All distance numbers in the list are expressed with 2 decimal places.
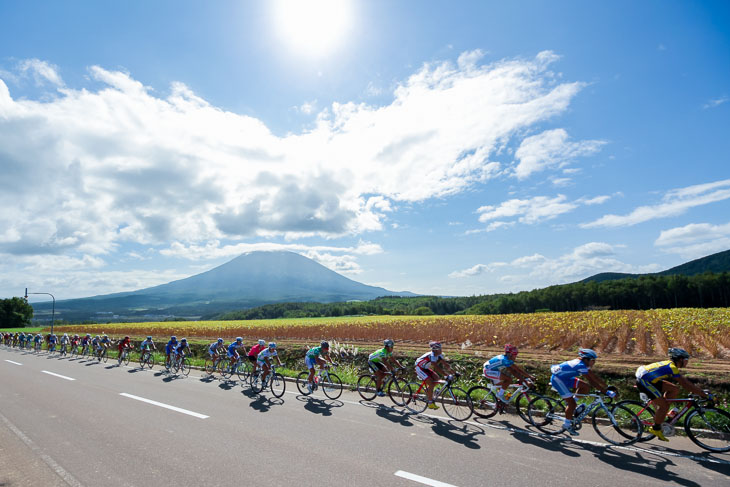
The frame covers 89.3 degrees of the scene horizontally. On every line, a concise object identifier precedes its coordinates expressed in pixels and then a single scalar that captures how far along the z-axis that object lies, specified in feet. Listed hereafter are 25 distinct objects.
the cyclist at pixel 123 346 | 68.74
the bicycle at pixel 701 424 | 21.27
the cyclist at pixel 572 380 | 23.73
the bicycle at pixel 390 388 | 33.83
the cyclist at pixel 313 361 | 37.86
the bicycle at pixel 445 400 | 29.68
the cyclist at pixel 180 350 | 56.80
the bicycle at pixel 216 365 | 52.95
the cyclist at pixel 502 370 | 27.32
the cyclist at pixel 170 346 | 58.33
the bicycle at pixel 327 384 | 37.08
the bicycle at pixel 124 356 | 70.13
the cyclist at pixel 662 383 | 21.37
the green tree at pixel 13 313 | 314.55
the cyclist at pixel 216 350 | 54.61
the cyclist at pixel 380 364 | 35.12
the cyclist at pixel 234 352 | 49.39
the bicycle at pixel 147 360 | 65.09
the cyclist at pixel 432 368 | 30.99
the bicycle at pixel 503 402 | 27.45
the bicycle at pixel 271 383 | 38.24
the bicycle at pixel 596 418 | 22.61
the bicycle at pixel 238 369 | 47.34
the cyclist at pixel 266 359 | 40.09
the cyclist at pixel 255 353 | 41.72
